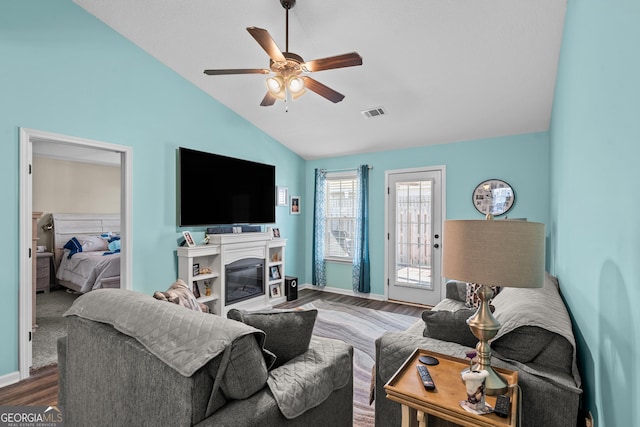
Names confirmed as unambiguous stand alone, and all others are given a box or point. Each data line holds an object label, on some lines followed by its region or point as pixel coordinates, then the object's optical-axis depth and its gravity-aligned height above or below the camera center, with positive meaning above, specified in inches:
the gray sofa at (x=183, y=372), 47.1 -27.9
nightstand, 213.0 -42.6
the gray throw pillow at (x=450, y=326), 68.3 -25.2
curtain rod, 207.8 +27.4
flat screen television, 153.9 +10.2
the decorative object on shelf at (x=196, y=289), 160.0 -40.3
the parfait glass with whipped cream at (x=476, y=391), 46.7 -26.3
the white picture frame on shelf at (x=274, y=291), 197.9 -50.5
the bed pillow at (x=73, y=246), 224.7 -26.4
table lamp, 47.1 -7.4
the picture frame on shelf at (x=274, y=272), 198.7 -39.2
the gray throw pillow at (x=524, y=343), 56.2 -23.8
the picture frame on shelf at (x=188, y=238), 153.9 -14.0
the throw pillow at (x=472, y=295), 119.9 -32.3
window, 219.9 -3.8
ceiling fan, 88.2 +41.7
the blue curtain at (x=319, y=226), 225.9 -11.5
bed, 191.5 -29.7
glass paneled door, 185.8 -15.0
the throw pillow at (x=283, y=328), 62.7 -23.4
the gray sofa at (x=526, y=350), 51.5 -27.1
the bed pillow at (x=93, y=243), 229.6 -25.5
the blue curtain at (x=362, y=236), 207.8 -17.1
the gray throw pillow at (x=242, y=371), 48.9 -25.0
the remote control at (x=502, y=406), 44.8 -27.9
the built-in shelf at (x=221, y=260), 152.0 -26.1
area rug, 91.8 -55.8
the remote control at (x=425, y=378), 51.6 -28.0
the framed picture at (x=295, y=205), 224.2 +3.2
